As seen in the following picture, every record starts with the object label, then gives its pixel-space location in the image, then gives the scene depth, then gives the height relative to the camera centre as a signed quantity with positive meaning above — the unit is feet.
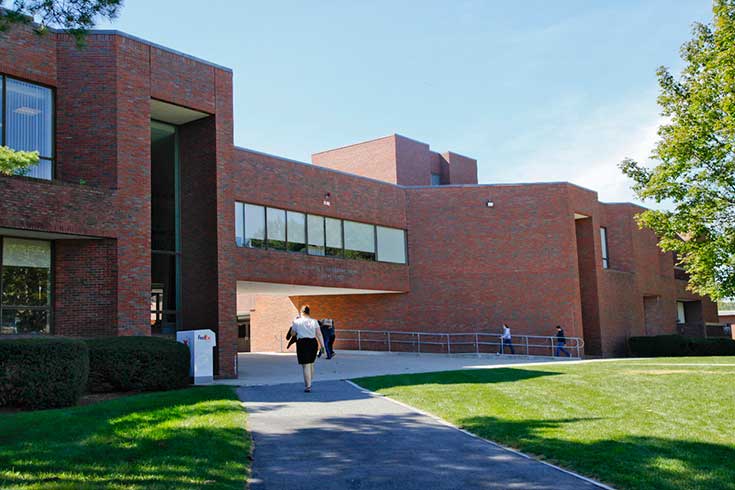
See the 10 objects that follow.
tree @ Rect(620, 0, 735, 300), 69.26 +13.75
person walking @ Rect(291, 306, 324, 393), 43.55 -1.21
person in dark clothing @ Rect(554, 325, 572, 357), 93.97 -3.79
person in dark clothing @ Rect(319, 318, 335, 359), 80.02 -1.49
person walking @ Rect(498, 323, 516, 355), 91.61 -3.19
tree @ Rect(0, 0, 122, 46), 34.94 +15.62
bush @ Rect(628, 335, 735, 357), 109.40 -5.72
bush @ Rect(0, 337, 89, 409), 37.68 -2.27
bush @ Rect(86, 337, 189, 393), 45.91 -2.45
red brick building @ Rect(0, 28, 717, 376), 53.16 +9.28
